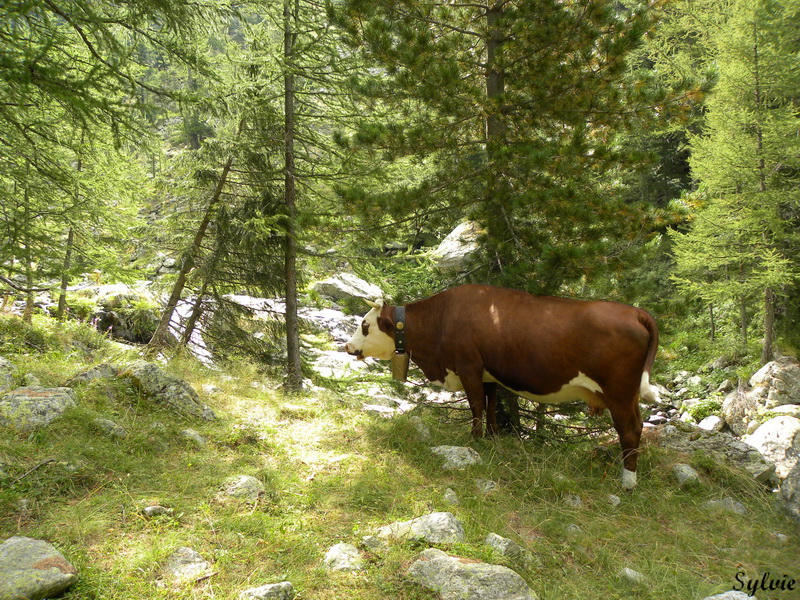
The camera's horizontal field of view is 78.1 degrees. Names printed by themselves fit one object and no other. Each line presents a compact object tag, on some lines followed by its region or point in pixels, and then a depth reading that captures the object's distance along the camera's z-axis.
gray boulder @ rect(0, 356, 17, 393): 5.34
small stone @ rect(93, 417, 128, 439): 4.88
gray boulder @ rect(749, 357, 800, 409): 13.74
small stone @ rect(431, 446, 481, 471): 5.45
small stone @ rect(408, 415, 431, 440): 6.43
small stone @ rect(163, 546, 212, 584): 3.05
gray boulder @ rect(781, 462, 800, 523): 4.82
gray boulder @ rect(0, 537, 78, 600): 2.61
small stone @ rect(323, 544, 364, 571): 3.34
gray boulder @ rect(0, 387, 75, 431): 4.57
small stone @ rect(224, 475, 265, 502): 4.23
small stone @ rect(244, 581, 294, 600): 2.84
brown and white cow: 5.35
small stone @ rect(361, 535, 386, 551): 3.62
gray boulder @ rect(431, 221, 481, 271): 10.56
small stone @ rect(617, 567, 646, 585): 3.55
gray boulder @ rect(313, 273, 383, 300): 20.86
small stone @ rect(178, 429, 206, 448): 5.25
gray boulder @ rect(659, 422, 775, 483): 5.98
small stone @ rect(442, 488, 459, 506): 4.54
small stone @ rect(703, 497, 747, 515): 5.04
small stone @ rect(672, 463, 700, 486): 5.52
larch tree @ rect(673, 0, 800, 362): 14.73
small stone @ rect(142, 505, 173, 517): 3.73
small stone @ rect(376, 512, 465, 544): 3.71
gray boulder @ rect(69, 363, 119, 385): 5.93
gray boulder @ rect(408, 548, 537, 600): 3.03
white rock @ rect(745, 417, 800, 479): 7.15
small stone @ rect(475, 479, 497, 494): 4.94
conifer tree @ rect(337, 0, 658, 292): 5.86
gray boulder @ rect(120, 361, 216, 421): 5.94
